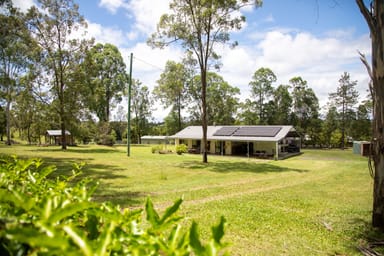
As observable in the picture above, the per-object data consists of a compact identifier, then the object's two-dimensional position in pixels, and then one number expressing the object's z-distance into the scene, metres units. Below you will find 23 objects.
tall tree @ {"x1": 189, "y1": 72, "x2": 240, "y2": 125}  45.75
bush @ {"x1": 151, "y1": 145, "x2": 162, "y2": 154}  29.02
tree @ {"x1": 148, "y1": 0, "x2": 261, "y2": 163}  17.73
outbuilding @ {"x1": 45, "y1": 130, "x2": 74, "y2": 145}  38.94
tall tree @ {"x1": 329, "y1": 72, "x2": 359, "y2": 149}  44.24
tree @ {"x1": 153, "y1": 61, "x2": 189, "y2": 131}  42.75
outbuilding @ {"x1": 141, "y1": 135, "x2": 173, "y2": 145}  48.93
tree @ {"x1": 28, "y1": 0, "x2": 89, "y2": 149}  24.77
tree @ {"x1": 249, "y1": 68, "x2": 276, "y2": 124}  44.41
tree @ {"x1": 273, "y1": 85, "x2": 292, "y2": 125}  45.76
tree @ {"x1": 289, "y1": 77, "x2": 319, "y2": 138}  46.66
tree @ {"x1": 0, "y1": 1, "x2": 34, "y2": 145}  14.77
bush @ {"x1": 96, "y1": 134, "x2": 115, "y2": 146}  40.03
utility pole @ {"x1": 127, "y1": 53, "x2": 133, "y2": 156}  20.88
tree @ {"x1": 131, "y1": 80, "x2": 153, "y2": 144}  51.16
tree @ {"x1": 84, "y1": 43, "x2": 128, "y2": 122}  41.53
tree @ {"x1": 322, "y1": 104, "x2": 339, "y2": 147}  43.50
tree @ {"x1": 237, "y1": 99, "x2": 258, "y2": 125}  45.68
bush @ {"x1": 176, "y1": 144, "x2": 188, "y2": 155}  29.05
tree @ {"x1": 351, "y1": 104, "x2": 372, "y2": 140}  43.47
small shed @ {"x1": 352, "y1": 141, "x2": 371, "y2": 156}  28.36
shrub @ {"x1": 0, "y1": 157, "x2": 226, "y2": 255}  0.63
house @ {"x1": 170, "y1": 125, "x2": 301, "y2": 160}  27.67
